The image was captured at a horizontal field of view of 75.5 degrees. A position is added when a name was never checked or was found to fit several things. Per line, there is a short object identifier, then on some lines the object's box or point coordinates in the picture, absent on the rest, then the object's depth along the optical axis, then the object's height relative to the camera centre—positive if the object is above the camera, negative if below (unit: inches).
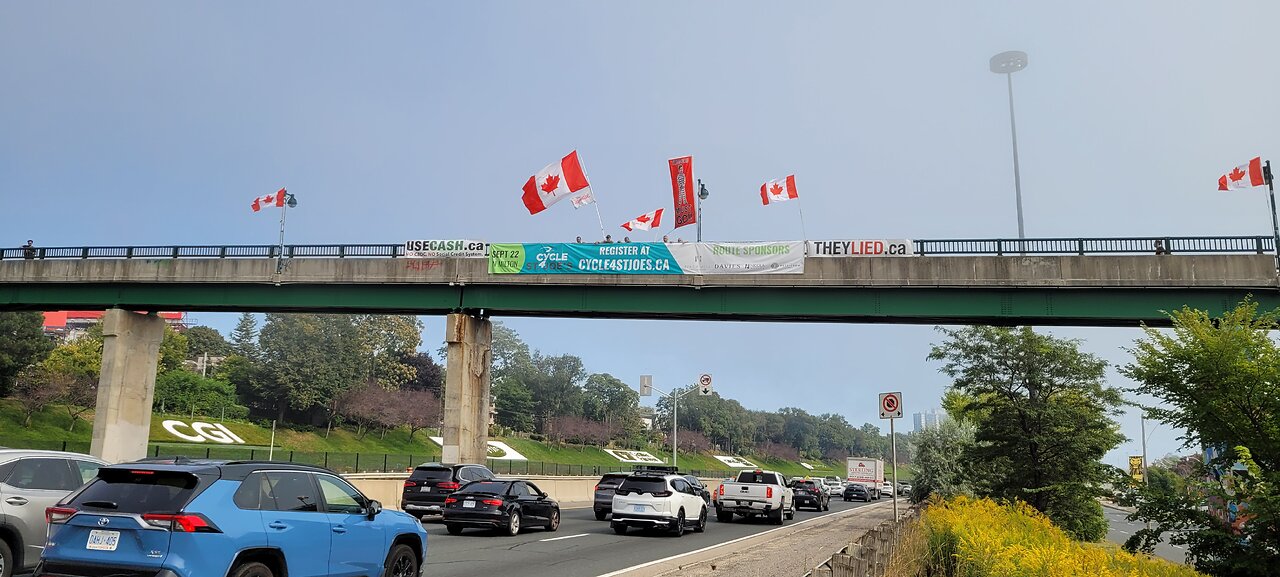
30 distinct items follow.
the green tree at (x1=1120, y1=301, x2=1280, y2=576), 376.8 +5.9
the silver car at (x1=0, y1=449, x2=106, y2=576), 379.6 -33.9
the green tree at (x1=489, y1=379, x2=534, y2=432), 4306.1 +122.9
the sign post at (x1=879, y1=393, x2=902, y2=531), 814.5 +28.4
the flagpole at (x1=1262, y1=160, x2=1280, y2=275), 1125.9 +353.3
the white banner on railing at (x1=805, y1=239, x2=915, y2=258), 1238.3 +278.0
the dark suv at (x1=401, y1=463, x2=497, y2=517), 925.2 -63.2
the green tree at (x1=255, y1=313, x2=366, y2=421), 3272.6 +272.4
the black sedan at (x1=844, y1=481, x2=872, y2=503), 2207.2 -151.7
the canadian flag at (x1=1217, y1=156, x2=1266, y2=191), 1259.2 +403.4
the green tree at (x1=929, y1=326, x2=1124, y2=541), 925.8 +18.5
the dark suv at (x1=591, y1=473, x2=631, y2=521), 1053.2 -81.0
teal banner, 1293.1 +269.8
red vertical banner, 1601.9 +462.0
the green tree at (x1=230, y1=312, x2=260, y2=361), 3815.5 +430.6
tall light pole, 2225.6 +1000.6
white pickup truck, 1090.2 -83.6
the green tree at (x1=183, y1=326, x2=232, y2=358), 4367.6 +437.3
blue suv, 280.7 -35.0
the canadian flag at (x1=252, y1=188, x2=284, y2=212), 1569.9 +427.6
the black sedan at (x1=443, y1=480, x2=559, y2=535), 786.2 -74.7
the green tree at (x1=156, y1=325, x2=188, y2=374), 3297.2 +293.2
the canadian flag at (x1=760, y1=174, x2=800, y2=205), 1558.8 +456.4
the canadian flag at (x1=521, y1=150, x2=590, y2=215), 1448.1 +430.3
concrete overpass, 1144.8 +216.0
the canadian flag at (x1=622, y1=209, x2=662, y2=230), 1596.9 +400.3
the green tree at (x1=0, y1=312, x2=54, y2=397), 2472.9 +240.6
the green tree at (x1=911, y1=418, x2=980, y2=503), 1374.3 -45.6
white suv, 832.3 -72.0
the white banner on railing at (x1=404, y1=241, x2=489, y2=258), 1373.0 +295.3
